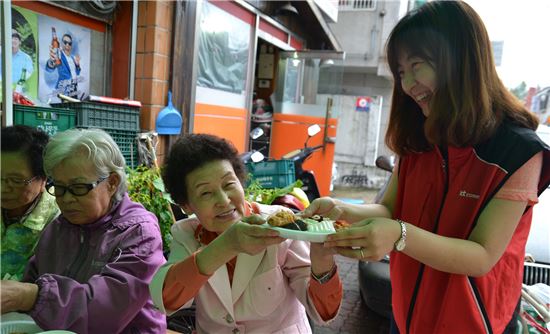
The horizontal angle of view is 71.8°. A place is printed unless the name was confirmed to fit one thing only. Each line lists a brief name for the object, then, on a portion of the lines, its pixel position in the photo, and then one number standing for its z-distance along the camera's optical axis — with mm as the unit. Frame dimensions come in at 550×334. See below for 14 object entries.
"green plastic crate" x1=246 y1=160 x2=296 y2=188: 4645
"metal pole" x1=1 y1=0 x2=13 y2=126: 2654
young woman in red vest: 1099
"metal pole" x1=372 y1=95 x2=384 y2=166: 12594
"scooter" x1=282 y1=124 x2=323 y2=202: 5734
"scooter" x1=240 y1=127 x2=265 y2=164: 4719
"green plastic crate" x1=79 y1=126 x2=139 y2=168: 3666
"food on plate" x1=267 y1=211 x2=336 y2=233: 1153
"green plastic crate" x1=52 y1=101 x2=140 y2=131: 3275
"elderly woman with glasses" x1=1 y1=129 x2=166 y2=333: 1346
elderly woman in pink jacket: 1416
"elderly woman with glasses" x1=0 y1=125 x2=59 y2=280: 1753
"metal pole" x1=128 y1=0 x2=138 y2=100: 3928
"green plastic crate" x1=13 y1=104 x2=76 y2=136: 2889
